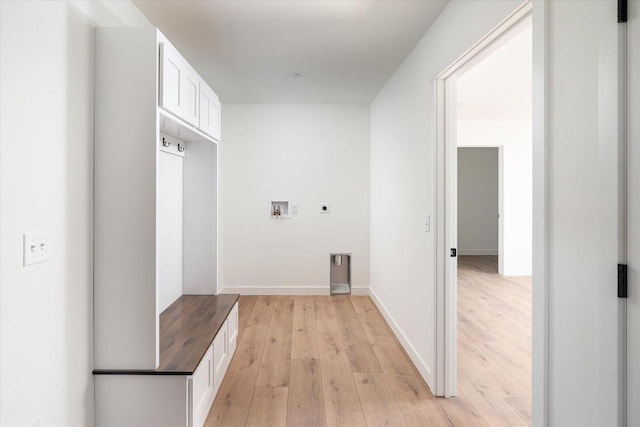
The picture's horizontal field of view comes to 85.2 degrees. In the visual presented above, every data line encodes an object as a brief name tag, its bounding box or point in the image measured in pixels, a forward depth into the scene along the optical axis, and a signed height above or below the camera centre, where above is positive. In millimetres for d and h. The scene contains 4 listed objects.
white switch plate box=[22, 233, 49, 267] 1360 -151
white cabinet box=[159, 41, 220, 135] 1867 +759
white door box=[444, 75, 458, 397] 2312 -118
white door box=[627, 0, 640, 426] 974 +1
